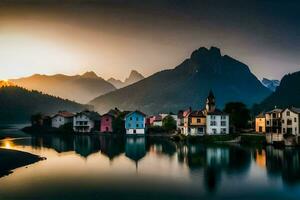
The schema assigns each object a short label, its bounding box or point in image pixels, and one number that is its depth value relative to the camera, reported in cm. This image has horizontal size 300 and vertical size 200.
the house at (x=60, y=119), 11294
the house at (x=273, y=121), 7144
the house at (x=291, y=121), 6738
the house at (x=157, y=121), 11126
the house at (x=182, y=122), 8534
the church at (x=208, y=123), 8188
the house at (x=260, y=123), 7838
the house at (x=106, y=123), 10425
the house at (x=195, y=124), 8194
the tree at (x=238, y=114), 8631
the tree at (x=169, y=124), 9894
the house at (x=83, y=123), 10569
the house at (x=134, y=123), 9906
